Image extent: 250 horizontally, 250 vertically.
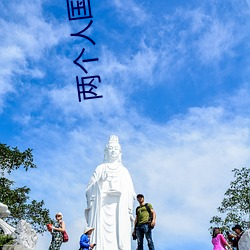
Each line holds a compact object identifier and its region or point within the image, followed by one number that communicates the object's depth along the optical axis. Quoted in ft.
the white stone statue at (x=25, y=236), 23.38
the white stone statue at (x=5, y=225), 25.10
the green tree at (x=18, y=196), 43.23
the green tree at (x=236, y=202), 40.74
